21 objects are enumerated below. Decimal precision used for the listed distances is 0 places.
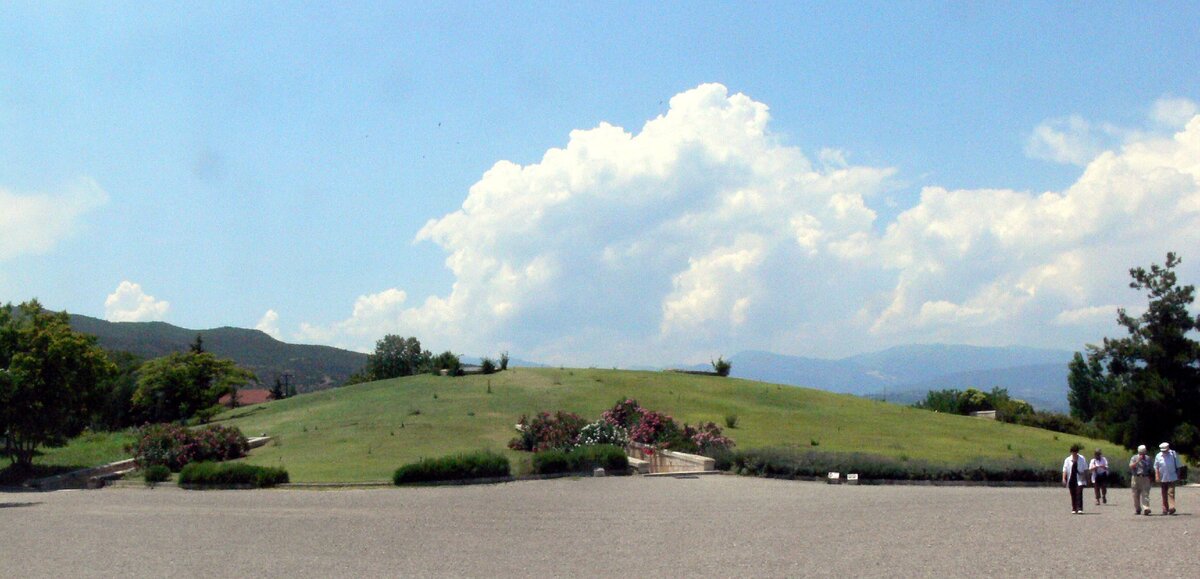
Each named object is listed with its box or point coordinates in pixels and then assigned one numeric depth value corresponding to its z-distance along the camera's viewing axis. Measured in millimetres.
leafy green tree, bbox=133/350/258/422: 59281
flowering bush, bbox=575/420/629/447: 35322
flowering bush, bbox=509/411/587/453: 35188
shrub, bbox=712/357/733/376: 66000
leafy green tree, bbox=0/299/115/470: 33938
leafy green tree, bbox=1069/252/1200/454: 34312
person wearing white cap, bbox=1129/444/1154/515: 19203
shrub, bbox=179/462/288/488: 29188
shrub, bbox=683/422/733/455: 34844
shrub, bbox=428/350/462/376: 61462
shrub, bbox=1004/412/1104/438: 55500
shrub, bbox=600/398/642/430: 37938
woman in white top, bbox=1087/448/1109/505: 21938
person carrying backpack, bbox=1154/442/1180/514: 19453
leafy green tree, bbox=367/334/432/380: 119500
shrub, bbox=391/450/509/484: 28938
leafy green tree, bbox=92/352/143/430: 82062
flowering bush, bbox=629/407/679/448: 36344
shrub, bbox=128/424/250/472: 35031
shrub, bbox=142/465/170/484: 31641
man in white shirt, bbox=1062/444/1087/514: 19828
